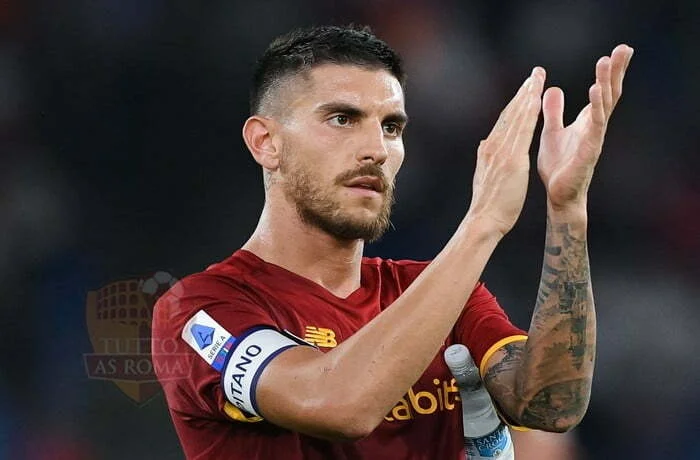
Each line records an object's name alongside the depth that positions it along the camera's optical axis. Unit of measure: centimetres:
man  759
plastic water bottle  779
